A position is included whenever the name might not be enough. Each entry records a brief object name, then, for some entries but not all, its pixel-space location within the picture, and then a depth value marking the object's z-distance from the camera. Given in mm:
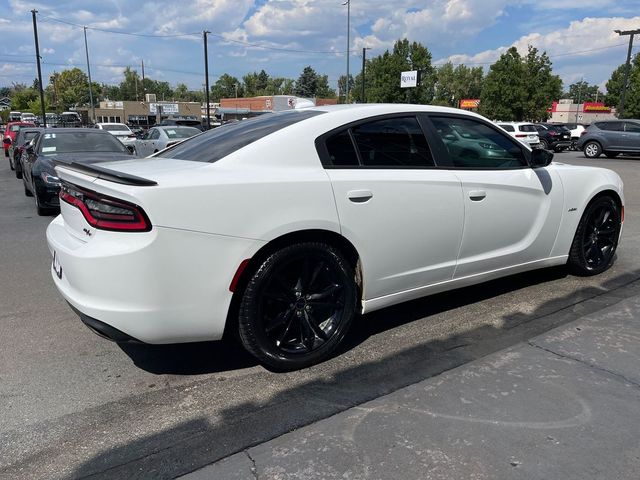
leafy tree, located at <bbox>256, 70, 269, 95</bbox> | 144750
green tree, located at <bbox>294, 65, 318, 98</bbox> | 120712
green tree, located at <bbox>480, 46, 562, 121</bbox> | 44656
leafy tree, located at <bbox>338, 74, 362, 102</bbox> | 139625
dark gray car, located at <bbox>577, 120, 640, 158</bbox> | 21625
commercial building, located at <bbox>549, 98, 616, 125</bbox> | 84750
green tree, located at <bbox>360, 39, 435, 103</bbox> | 46031
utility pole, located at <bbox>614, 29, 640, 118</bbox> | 32281
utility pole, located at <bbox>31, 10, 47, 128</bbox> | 32531
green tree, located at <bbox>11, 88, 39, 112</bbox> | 102188
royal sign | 38969
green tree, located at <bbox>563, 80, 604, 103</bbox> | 148625
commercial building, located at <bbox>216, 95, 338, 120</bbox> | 59328
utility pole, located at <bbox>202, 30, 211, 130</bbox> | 37062
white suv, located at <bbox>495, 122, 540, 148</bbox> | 25281
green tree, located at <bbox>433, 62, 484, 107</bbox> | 93438
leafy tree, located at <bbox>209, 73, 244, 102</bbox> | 151125
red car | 19977
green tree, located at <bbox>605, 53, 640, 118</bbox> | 45438
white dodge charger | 2695
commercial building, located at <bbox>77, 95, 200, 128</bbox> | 73312
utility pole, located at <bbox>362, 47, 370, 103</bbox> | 37425
